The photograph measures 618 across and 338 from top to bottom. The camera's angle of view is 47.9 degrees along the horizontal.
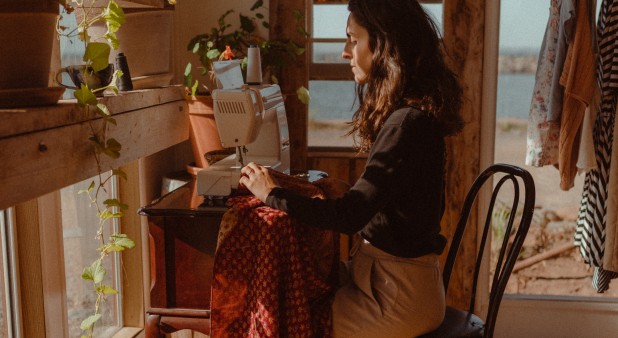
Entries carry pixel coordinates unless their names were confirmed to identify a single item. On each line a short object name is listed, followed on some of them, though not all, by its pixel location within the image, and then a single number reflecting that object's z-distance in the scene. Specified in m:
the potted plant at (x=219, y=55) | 2.63
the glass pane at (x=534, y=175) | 3.12
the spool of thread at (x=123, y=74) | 2.12
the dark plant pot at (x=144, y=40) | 2.28
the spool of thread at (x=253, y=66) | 2.27
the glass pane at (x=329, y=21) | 3.07
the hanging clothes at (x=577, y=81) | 2.74
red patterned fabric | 1.70
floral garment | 2.83
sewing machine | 2.02
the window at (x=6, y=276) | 1.86
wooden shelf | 1.40
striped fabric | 2.77
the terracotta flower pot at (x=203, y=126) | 2.62
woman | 1.70
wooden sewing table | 1.99
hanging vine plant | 1.67
